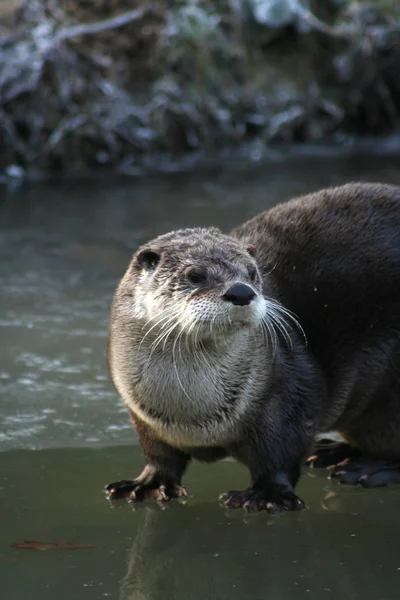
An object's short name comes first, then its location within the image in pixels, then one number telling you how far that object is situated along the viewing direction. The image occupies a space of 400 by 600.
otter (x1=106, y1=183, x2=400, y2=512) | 6.77
